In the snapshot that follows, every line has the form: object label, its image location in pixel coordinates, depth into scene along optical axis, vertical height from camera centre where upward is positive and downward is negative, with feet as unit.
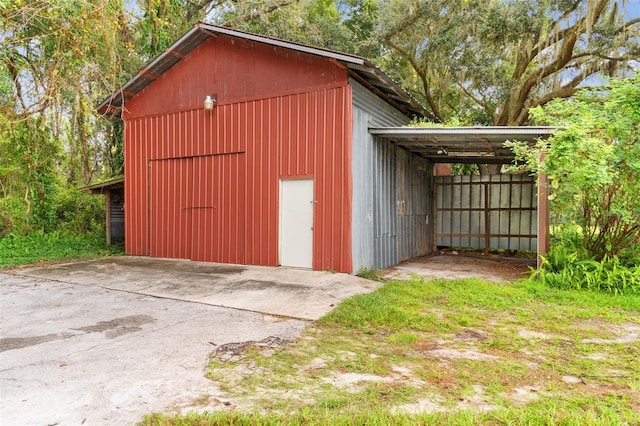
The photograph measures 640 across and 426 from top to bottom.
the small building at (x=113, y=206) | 35.14 -0.37
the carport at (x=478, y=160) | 21.63 +3.47
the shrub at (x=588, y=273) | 18.04 -3.46
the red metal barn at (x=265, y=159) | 22.50 +2.89
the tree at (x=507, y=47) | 32.10 +14.19
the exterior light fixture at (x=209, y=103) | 26.45 +6.73
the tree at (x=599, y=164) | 17.43 +1.71
